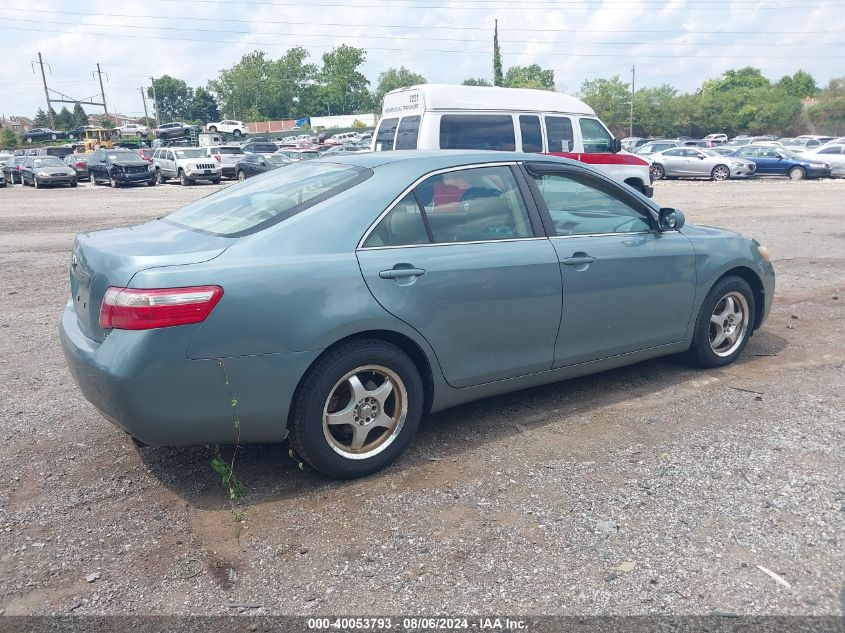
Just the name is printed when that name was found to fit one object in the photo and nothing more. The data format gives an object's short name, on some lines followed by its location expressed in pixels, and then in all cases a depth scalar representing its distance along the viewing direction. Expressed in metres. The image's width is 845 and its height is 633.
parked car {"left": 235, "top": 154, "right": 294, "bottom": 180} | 30.49
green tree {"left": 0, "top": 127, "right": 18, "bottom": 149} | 85.44
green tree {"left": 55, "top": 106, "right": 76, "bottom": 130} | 126.31
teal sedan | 3.34
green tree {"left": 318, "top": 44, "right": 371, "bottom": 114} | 135.62
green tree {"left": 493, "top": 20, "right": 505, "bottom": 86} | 54.34
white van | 11.66
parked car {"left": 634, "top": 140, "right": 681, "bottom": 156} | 32.66
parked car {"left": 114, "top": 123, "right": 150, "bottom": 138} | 75.38
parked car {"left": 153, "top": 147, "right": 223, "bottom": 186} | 31.00
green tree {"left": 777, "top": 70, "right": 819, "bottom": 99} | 124.60
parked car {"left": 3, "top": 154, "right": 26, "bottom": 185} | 34.66
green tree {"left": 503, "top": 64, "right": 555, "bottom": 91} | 118.31
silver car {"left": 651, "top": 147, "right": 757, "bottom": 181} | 29.23
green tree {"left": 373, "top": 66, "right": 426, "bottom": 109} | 139.12
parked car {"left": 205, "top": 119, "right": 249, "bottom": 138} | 73.06
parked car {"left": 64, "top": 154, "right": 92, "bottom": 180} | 34.56
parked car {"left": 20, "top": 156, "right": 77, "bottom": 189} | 31.70
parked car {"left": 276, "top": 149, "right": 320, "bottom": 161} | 33.06
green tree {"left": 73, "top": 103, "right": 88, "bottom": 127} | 128.25
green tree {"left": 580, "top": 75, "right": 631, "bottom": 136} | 81.62
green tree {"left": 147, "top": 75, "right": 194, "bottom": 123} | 158.25
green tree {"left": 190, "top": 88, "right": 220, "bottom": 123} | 142.38
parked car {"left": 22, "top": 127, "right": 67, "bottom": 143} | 87.50
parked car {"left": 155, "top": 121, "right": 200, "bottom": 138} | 68.69
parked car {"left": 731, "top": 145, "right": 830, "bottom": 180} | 28.95
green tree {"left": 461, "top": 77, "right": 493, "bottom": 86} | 96.96
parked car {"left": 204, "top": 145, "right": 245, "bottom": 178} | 32.44
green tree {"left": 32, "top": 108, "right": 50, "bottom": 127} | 128.00
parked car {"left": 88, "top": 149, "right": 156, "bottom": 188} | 31.25
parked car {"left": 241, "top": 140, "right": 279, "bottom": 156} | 49.41
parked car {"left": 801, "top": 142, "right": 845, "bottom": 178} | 29.23
